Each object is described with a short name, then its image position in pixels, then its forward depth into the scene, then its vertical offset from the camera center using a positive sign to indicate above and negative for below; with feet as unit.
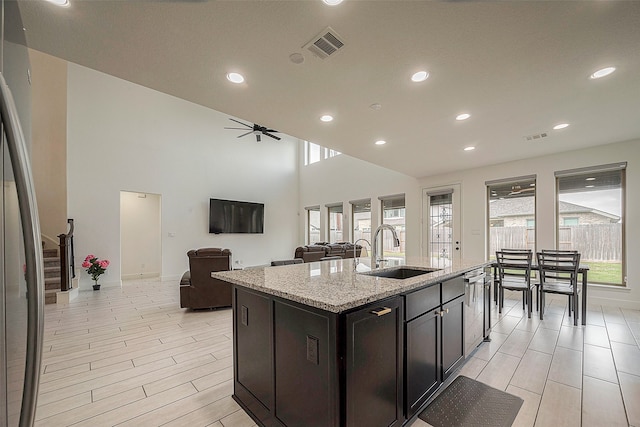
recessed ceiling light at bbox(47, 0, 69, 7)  5.02 +4.06
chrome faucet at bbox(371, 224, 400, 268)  8.15 -1.11
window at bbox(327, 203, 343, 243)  28.45 -0.69
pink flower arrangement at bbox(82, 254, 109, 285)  17.90 -3.40
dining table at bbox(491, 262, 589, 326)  11.02 -3.17
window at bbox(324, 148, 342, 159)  29.01 +6.89
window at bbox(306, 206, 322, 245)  31.19 -1.08
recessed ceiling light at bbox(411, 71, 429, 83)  7.39 +3.94
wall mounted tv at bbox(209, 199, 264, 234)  25.23 -0.09
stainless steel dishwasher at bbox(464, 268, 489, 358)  7.88 -2.96
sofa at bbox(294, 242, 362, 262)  18.85 -2.68
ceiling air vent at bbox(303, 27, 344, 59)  5.93 +4.01
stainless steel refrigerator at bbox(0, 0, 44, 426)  2.13 -0.46
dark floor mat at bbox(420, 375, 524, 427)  5.68 -4.39
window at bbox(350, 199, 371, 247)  25.89 -0.23
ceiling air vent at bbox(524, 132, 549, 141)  12.13 +3.67
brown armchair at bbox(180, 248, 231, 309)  13.12 -3.18
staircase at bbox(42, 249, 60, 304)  14.97 -3.45
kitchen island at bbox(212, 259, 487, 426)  4.18 -2.42
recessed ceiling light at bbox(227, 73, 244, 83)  7.41 +3.92
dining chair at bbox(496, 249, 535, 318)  12.50 -3.10
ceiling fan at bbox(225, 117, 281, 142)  19.66 +6.47
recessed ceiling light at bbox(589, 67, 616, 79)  7.26 +3.97
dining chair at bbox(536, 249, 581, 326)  11.32 -2.46
